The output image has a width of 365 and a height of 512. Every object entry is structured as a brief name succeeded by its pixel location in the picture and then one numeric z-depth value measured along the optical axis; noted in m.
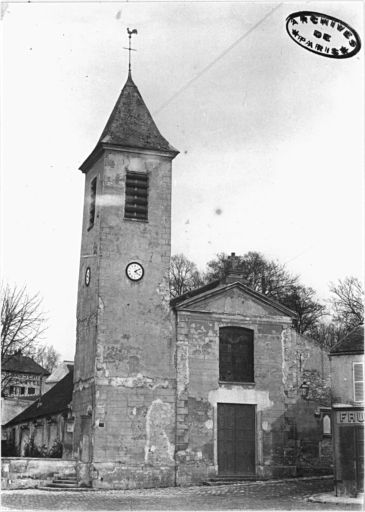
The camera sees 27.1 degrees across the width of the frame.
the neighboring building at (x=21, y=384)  44.91
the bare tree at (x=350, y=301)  41.40
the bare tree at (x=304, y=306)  45.97
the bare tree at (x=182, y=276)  47.62
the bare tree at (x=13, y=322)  30.57
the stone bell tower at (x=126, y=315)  25.36
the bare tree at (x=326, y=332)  46.62
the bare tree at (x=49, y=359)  71.88
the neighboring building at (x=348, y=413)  20.88
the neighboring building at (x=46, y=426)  30.12
